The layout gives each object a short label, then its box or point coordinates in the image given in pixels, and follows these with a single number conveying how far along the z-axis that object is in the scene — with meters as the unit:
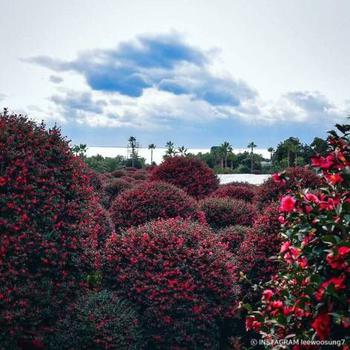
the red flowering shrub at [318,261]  3.91
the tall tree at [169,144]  100.90
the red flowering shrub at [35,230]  7.85
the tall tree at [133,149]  80.43
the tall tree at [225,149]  80.50
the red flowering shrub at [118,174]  40.56
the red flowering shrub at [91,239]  8.65
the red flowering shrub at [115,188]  24.23
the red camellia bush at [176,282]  8.31
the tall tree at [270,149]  89.00
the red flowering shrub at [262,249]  9.64
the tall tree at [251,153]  73.20
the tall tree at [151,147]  106.25
